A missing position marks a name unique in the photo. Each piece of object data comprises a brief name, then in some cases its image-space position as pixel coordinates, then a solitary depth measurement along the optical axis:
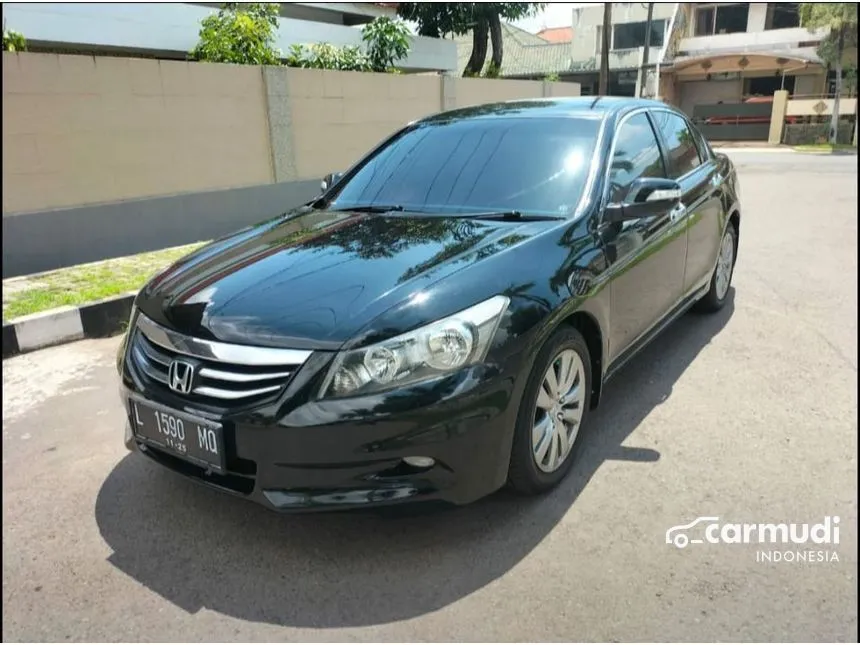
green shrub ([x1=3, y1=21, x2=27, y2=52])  6.95
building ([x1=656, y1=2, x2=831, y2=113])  33.44
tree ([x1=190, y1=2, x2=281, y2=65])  9.05
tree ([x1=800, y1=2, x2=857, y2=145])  27.02
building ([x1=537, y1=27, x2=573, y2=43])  48.19
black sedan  2.23
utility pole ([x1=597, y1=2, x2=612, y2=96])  24.09
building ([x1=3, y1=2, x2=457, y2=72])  10.55
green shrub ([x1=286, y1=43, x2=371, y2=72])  10.44
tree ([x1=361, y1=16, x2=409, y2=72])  12.02
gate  34.28
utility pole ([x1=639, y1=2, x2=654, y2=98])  28.14
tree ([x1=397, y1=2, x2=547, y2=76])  18.78
